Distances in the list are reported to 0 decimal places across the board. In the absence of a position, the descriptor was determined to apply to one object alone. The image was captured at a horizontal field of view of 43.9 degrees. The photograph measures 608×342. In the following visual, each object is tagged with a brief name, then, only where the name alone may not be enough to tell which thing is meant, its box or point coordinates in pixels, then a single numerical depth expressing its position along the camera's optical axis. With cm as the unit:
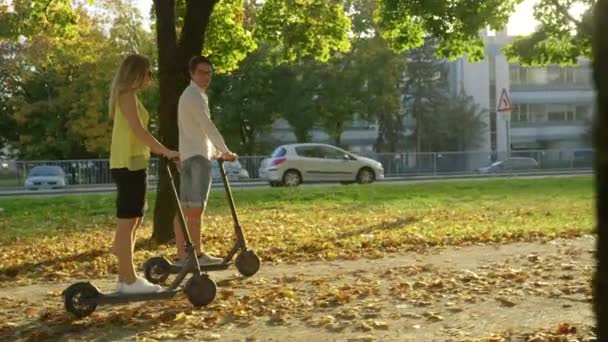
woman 566
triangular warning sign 2328
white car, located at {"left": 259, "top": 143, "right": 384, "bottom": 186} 2942
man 673
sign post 2330
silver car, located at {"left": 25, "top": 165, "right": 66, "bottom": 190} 3403
